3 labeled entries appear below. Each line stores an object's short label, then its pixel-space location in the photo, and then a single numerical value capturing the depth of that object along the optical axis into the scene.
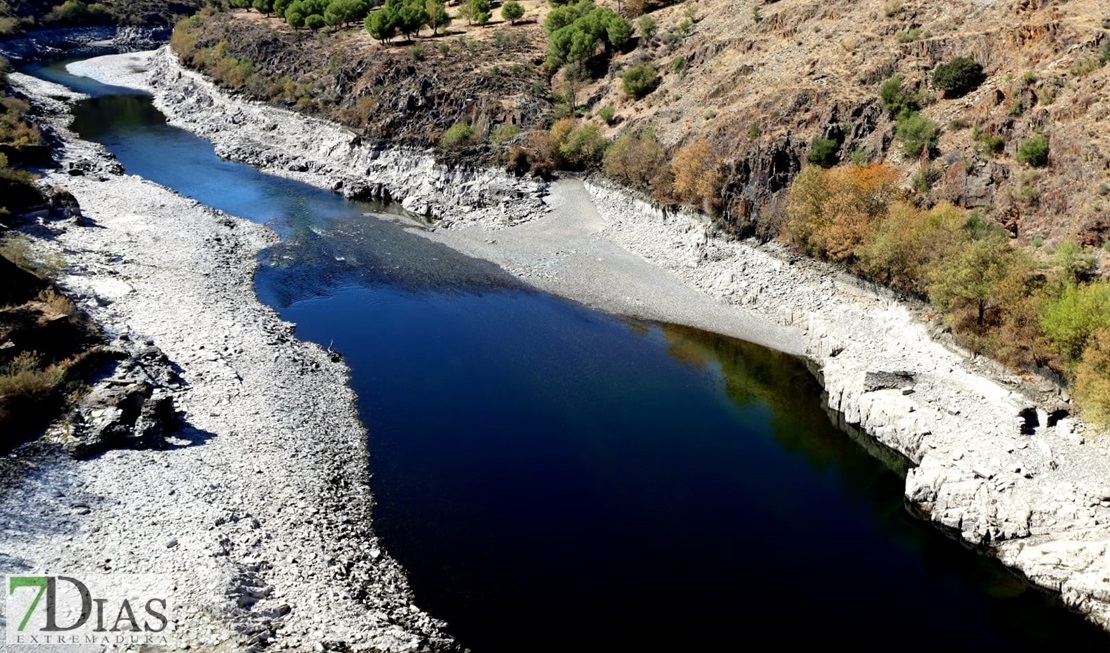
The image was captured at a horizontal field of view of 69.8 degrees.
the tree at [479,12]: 101.31
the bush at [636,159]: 62.16
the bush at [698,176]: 55.81
